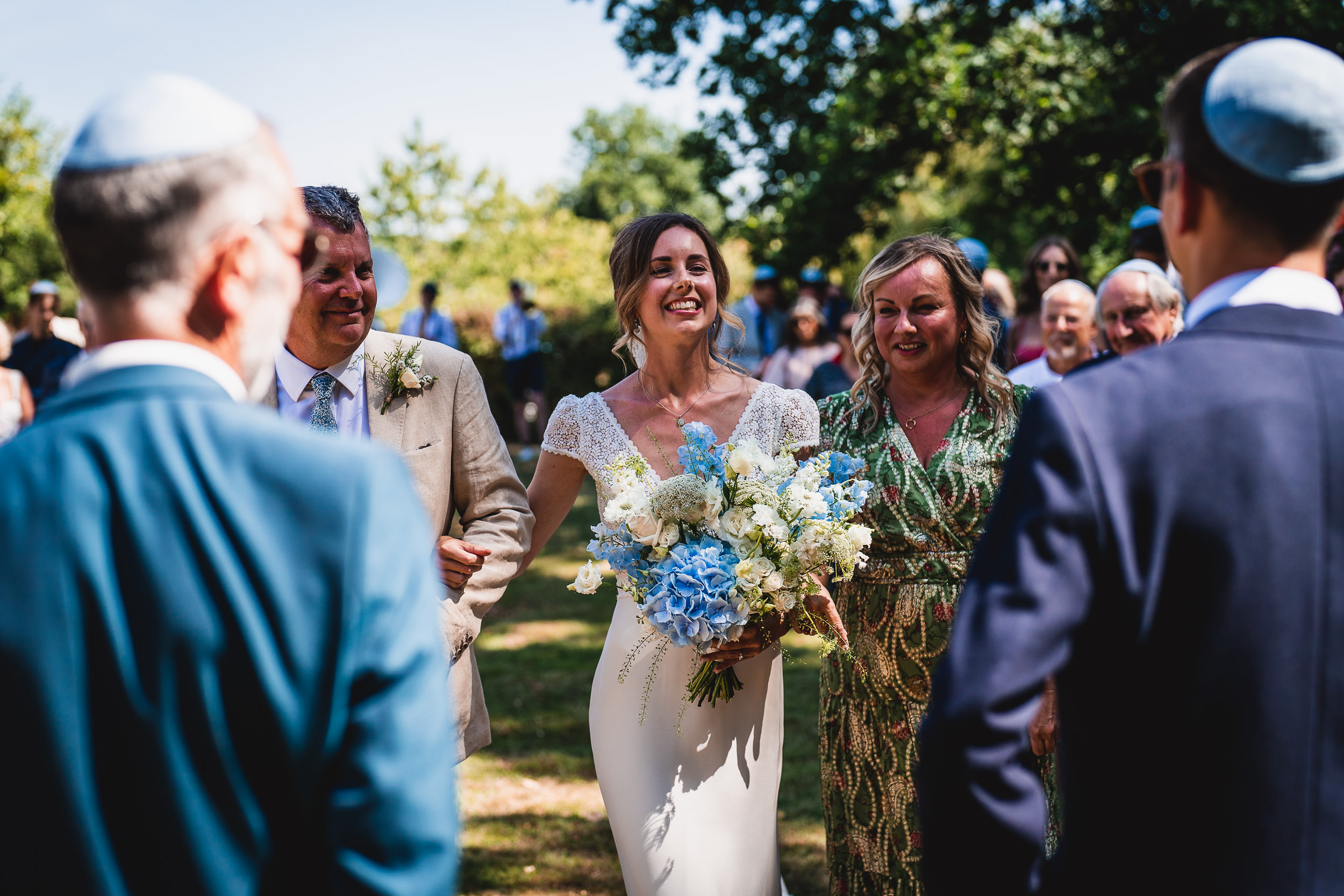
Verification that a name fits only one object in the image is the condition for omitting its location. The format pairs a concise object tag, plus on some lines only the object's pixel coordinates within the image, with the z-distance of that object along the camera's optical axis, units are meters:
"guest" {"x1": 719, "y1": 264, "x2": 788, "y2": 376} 12.16
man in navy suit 1.44
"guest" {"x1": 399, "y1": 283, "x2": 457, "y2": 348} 16.12
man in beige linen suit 3.33
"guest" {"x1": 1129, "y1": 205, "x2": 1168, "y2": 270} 6.34
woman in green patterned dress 3.66
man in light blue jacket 1.30
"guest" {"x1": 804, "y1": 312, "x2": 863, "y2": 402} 7.12
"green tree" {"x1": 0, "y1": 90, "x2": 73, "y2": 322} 31.02
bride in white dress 3.52
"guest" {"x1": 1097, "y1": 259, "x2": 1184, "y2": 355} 4.46
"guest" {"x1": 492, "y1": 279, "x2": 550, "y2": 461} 17.75
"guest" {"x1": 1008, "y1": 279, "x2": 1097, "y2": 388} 5.67
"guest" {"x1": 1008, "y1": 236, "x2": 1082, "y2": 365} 7.03
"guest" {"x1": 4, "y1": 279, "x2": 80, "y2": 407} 10.23
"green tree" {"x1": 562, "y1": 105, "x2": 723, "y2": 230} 63.00
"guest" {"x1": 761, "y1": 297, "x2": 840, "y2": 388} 9.48
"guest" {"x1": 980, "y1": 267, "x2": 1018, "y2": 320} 7.63
